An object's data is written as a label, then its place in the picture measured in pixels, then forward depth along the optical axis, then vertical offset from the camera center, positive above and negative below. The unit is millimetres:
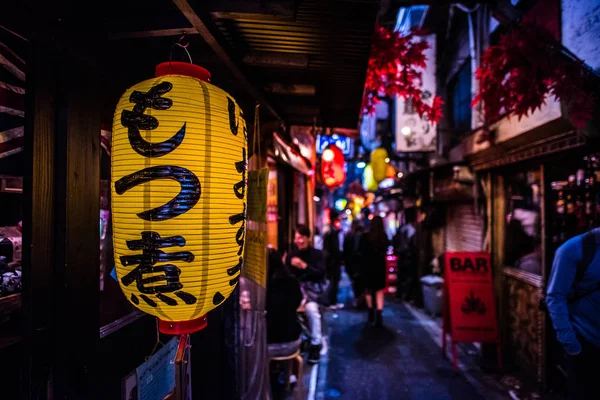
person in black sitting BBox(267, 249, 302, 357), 5793 -1680
